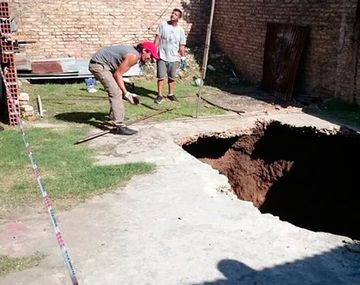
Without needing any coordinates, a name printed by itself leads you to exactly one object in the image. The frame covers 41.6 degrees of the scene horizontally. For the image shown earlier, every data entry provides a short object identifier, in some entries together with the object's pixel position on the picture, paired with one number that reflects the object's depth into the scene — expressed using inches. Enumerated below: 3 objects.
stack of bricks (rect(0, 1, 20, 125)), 301.6
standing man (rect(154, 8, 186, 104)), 396.8
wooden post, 319.0
